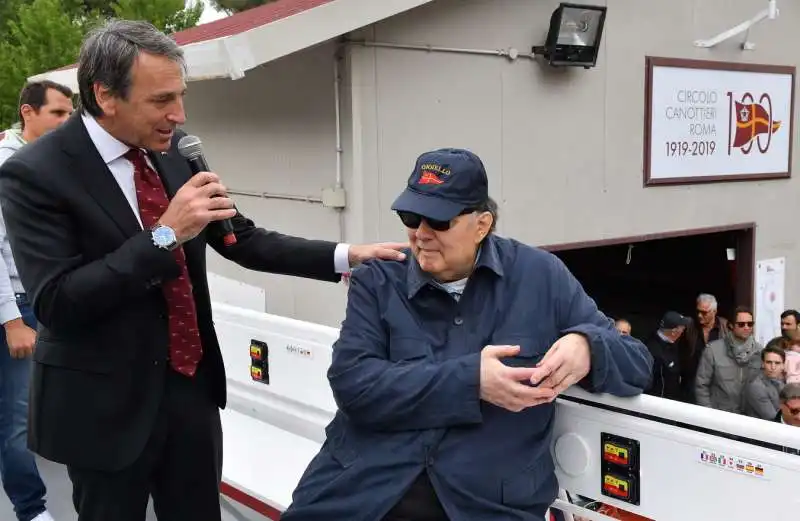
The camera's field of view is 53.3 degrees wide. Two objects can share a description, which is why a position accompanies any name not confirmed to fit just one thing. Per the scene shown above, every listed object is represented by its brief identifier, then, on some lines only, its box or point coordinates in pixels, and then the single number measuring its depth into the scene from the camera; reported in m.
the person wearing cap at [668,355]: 7.29
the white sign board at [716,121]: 7.08
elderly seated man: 1.80
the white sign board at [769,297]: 8.22
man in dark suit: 1.63
